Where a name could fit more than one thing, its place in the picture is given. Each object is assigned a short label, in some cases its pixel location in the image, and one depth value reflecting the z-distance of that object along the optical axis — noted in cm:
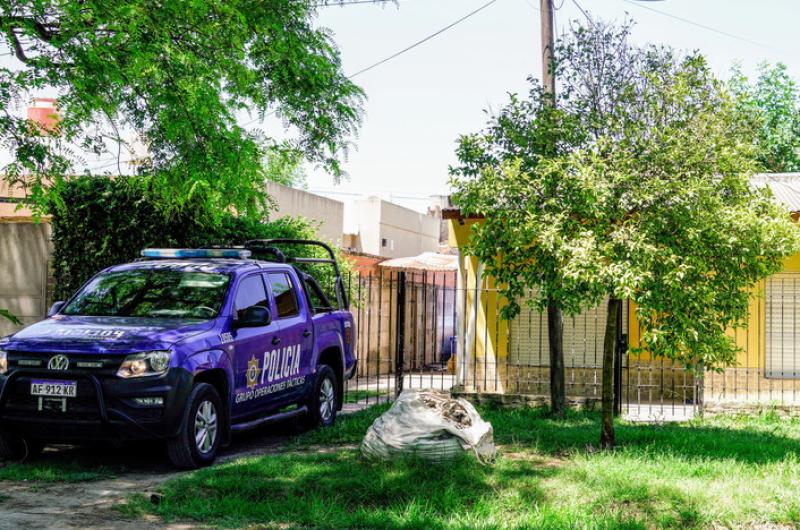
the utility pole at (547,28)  1371
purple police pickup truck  752
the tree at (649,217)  779
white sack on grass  770
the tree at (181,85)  855
